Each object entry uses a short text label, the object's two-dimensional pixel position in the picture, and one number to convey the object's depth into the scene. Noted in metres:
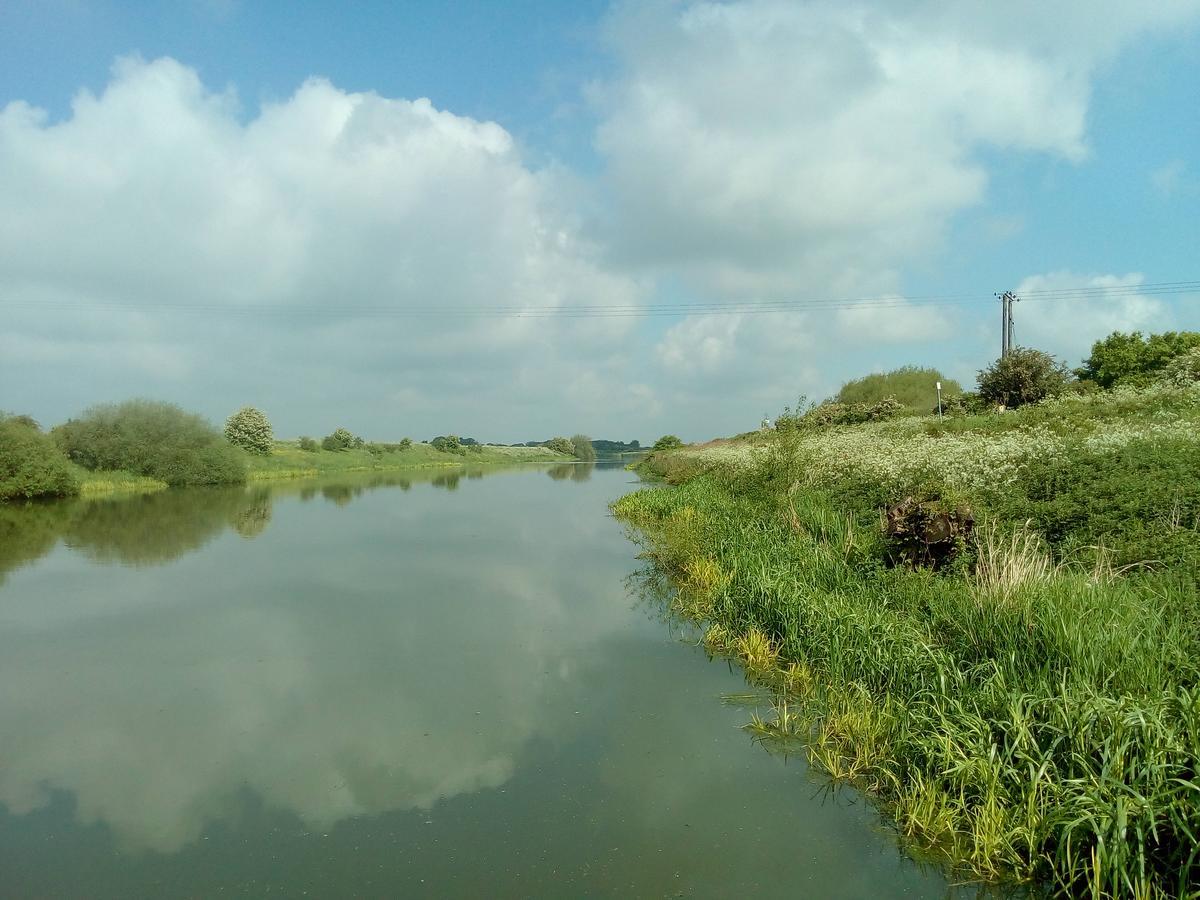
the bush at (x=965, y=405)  26.49
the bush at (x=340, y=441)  69.88
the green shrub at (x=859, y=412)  32.75
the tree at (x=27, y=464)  27.56
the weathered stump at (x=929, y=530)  7.54
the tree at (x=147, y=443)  36.75
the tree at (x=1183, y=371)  17.70
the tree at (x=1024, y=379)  23.98
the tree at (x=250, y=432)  54.62
